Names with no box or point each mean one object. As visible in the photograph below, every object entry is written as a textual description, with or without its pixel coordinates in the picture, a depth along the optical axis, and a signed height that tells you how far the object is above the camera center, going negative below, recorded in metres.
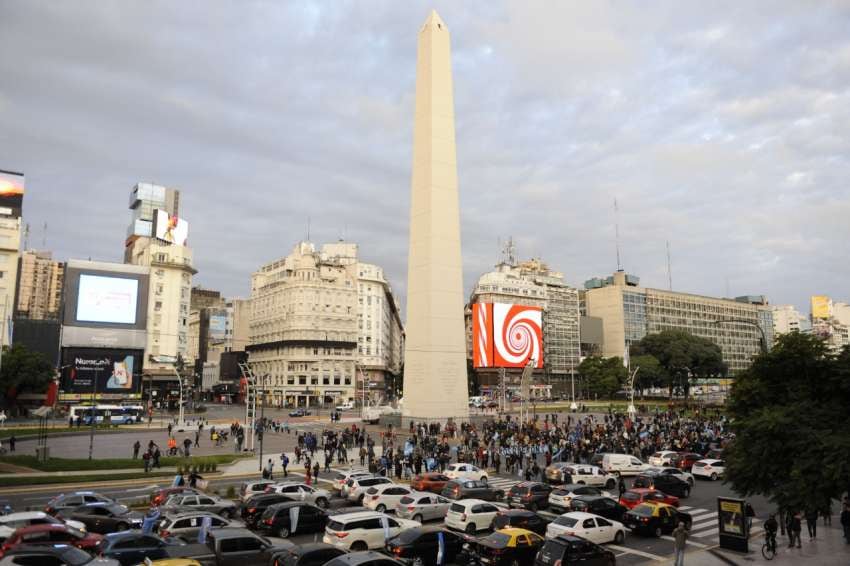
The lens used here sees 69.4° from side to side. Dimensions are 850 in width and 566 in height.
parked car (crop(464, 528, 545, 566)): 15.13 -4.18
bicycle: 16.64 -4.50
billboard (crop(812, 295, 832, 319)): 184.38 +21.94
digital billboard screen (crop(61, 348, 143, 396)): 81.77 +0.88
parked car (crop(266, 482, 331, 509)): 22.05 -4.10
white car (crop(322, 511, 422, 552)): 16.31 -4.07
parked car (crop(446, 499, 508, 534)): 19.02 -4.22
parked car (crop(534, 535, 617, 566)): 14.53 -4.14
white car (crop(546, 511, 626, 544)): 17.39 -4.23
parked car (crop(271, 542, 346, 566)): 13.16 -3.80
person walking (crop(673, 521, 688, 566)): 15.09 -3.98
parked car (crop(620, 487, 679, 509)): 21.47 -4.14
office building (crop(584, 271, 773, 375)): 140.75 +14.99
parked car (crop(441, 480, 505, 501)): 23.30 -4.25
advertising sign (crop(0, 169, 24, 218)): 83.69 +25.03
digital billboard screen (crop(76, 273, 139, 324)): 84.62 +10.96
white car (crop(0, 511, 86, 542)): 15.23 -3.57
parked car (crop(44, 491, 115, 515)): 19.22 -3.87
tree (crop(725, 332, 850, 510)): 14.39 -1.16
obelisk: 48.47 +9.42
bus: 61.36 -3.66
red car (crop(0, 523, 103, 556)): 14.13 -3.75
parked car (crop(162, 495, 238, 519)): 19.66 -4.02
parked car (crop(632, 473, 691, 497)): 24.86 -4.24
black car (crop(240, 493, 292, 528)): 19.67 -4.12
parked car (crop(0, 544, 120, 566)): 12.48 -3.68
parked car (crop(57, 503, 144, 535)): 18.38 -4.20
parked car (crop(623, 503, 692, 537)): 19.20 -4.36
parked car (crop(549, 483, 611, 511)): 21.20 -4.02
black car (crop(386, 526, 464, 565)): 15.06 -4.10
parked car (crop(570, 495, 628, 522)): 20.22 -4.17
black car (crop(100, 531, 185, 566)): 13.93 -3.88
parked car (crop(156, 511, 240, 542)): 16.44 -3.98
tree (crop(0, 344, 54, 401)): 62.89 +0.54
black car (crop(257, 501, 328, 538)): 18.52 -4.27
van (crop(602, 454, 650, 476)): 30.33 -4.21
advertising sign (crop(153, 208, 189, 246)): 111.12 +27.19
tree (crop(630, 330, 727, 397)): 102.31 +3.97
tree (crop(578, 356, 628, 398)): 93.06 +0.45
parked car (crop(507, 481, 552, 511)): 22.36 -4.26
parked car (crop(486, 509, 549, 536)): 18.08 -4.17
